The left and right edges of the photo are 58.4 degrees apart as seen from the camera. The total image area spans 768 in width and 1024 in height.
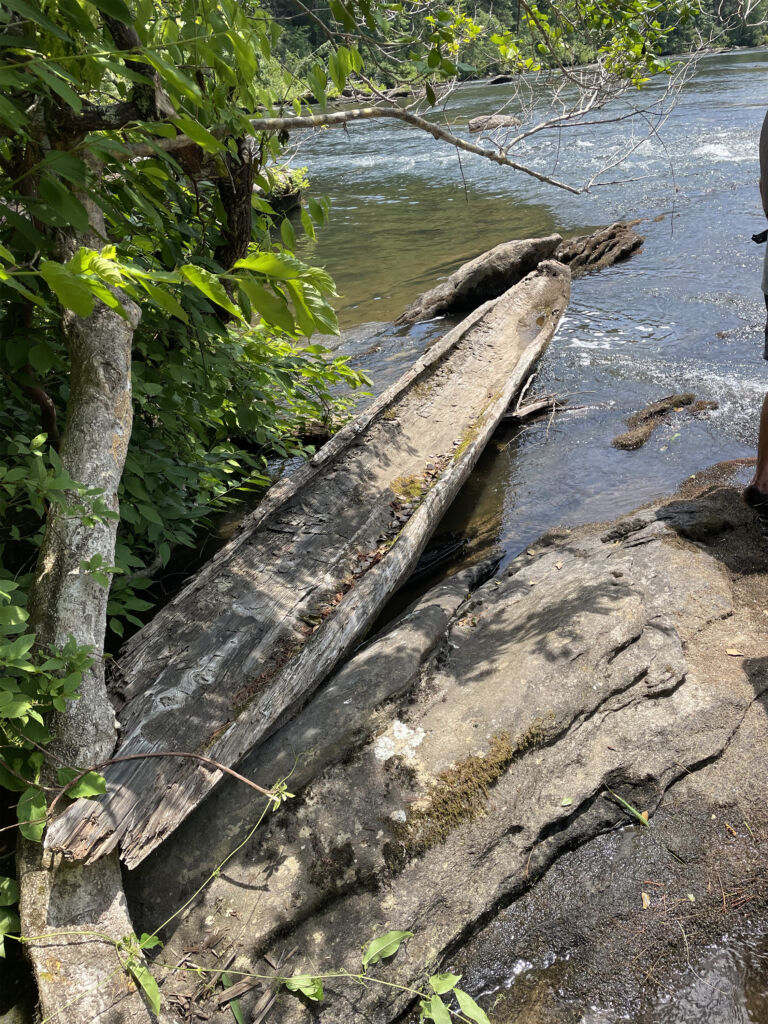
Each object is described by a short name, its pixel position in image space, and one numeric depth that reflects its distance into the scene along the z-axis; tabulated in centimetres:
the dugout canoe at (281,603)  233
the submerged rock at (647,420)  544
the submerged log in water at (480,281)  853
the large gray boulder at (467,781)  222
